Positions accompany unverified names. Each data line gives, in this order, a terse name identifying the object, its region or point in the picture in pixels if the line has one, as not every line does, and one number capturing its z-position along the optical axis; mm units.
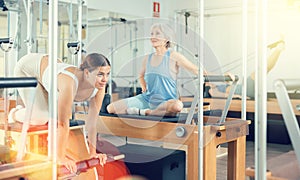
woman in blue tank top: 3312
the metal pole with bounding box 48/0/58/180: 1651
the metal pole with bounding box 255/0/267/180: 1590
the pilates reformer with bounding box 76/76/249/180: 2734
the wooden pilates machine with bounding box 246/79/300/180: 1500
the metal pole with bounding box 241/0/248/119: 2851
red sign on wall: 8531
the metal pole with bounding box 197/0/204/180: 2318
